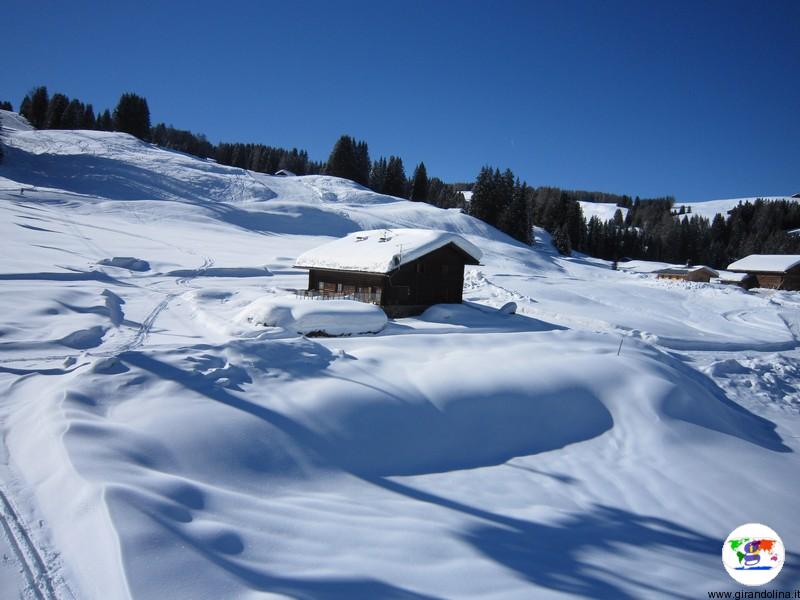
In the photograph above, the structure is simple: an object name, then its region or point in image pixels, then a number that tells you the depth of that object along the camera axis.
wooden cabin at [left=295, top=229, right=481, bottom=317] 23.34
